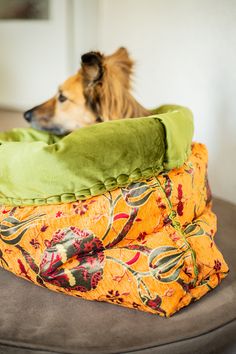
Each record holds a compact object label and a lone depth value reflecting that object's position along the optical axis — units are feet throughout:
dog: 3.95
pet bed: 2.22
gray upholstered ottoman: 2.01
